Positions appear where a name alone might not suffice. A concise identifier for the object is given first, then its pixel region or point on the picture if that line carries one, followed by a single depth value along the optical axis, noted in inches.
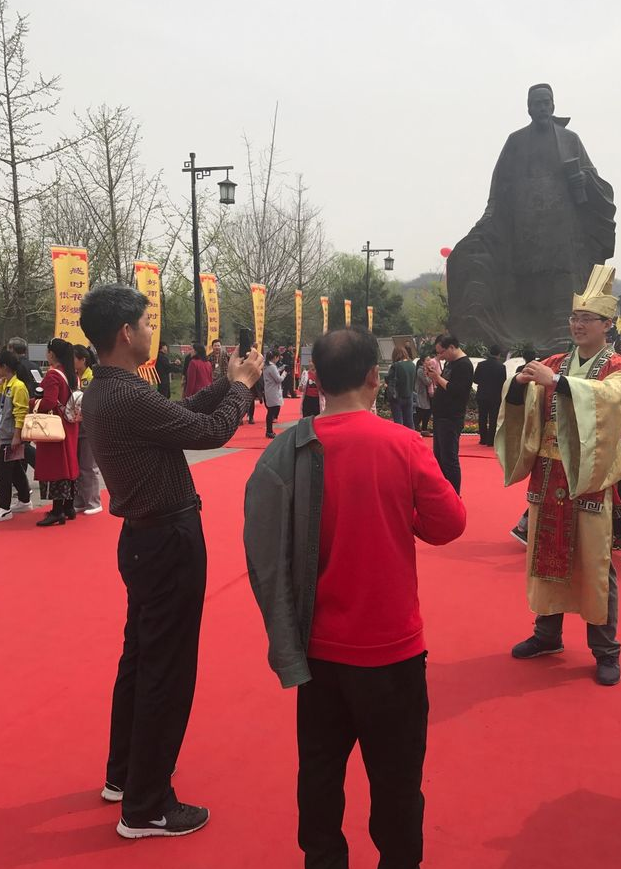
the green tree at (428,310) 2279.8
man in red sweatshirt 66.1
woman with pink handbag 243.4
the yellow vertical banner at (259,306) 690.8
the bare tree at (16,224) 545.0
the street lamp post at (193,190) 552.0
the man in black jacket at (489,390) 432.1
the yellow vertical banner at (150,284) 459.5
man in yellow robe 117.5
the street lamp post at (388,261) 1123.2
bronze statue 638.5
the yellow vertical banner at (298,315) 846.5
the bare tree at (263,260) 1010.1
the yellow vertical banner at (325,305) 952.3
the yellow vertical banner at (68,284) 389.7
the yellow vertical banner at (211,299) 631.2
